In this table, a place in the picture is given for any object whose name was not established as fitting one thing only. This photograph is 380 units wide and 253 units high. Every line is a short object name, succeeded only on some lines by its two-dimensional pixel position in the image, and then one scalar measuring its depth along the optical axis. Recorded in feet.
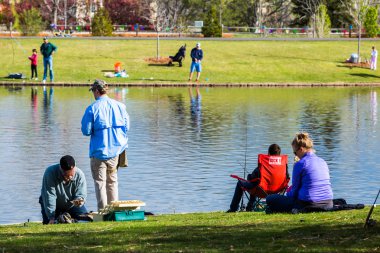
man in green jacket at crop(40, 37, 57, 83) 157.00
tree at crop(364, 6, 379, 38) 245.45
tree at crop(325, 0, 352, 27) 298.97
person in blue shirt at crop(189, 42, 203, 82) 160.35
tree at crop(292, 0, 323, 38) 291.99
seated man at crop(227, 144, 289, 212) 47.47
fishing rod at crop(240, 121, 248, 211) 48.94
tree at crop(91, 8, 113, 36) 243.81
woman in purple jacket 41.29
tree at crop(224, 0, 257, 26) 339.96
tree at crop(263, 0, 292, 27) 359.07
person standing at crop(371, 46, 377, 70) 184.34
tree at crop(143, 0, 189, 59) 302.86
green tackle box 42.04
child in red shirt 160.77
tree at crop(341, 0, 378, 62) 230.89
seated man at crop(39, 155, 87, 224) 41.96
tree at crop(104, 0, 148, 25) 312.09
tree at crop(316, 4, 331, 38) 251.54
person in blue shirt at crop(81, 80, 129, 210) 45.93
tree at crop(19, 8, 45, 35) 227.81
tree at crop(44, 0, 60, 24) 279.40
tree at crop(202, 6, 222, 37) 243.81
